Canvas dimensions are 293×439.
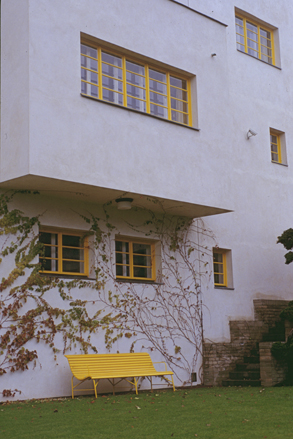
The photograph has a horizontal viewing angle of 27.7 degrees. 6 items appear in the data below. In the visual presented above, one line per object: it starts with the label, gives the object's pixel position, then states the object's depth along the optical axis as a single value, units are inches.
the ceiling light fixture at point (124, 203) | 476.4
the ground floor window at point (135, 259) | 514.0
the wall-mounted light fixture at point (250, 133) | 628.5
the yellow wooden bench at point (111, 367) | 429.0
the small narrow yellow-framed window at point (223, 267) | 585.6
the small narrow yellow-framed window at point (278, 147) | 679.1
